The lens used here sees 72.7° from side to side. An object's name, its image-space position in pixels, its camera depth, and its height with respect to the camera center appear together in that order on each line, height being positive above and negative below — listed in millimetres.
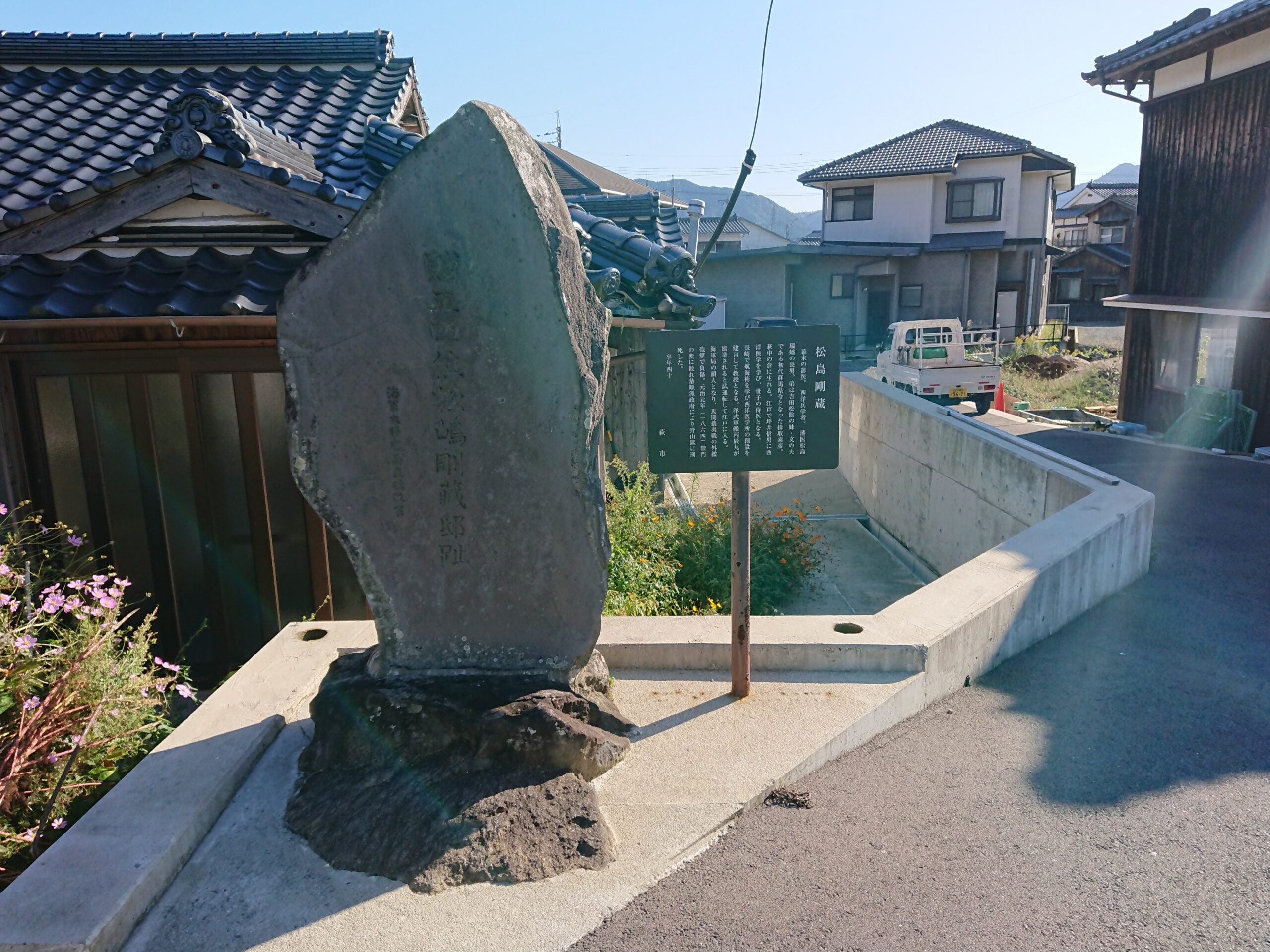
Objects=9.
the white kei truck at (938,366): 18547 -1577
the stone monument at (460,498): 3441 -825
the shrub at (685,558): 6520 -2194
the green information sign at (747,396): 4277 -480
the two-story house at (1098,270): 38438 +902
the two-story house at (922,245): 32469 +1772
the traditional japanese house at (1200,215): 13391 +1230
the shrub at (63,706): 3541 -1753
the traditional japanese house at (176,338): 4824 -177
